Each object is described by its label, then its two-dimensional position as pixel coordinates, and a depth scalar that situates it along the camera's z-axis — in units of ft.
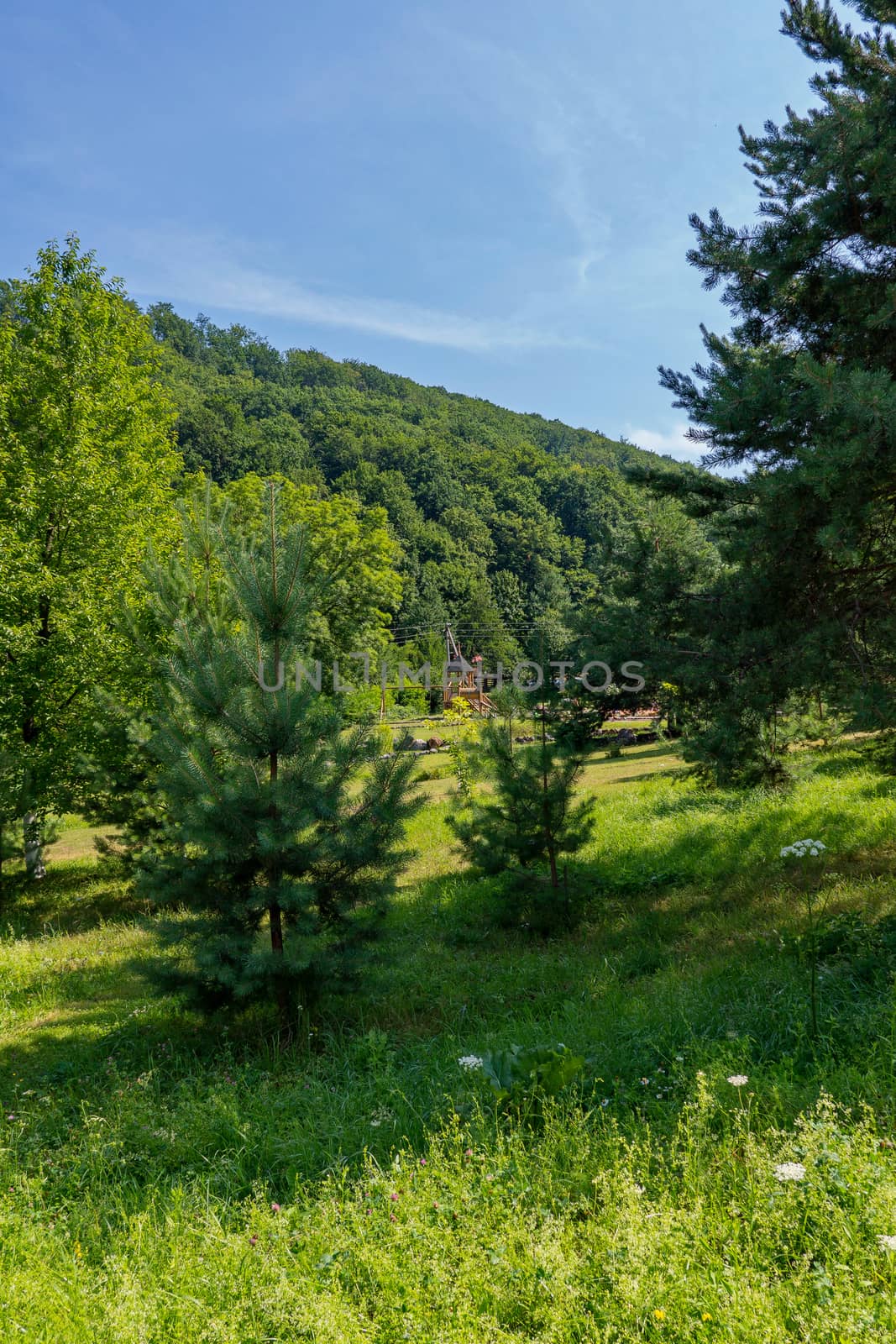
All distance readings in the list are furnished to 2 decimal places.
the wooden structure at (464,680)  79.55
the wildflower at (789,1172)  7.40
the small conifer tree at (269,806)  14.47
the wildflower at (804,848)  13.47
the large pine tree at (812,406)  14.99
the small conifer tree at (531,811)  22.53
